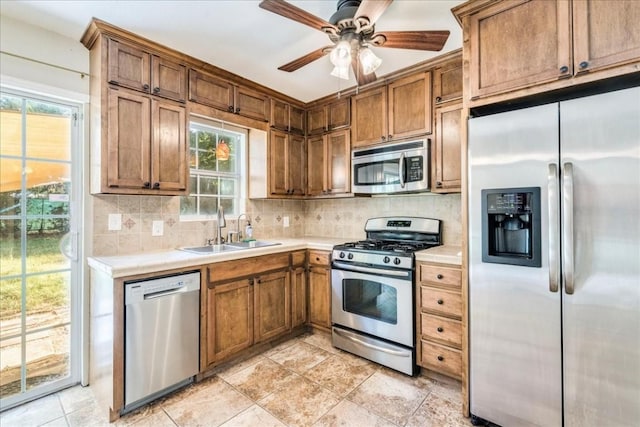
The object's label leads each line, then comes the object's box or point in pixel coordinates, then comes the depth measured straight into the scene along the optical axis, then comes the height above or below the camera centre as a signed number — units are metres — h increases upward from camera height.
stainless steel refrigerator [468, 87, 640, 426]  1.37 -0.24
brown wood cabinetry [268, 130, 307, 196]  3.24 +0.58
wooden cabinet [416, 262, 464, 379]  2.14 -0.75
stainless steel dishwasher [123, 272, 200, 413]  1.88 -0.78
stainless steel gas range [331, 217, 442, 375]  2.35 -0.66
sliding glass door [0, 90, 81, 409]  2.00 -0.20
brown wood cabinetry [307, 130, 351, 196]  3.21 +0.58
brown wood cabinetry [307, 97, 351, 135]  3.22 +1.10
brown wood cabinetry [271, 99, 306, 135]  3.24 +1.10
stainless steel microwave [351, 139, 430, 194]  2.63 +0.44
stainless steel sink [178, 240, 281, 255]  2.69 -0.27
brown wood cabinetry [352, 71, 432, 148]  2.66 +0.98
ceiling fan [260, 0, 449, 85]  1.54 +1.04
